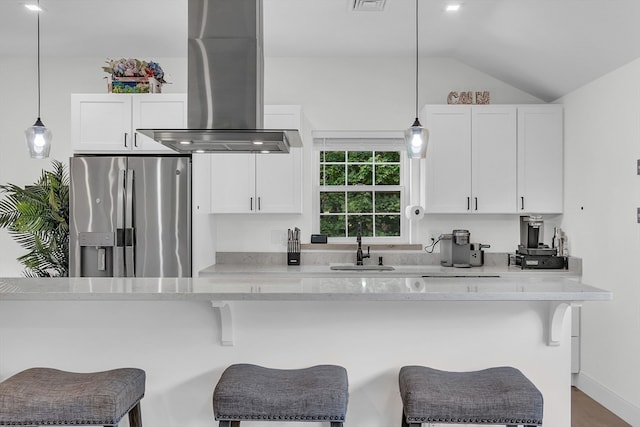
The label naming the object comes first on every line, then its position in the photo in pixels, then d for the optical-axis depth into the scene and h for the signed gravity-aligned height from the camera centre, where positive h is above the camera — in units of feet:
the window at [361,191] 15.89 +0.53
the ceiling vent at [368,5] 11.12 +4.64
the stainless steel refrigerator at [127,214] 12.44 -0.14
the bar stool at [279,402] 6.04 -2.34
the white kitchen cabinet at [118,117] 13.26 +2.43
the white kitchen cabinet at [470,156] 14.16 +1.52
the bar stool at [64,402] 6.01 -2.36
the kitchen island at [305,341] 7.56 -2.02
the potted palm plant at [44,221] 12.55 -0.33
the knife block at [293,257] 14.80 -1.43
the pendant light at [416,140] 9.30 +1.31
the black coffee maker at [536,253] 13.85 -1.21
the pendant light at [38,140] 9.66 +1.32
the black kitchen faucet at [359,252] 14.61 -1.25
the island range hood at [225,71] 8.19 +2.30
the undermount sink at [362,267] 13.98 -1.64
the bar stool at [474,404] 5.96 -2.33
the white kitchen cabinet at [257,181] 14.08 +0.79
